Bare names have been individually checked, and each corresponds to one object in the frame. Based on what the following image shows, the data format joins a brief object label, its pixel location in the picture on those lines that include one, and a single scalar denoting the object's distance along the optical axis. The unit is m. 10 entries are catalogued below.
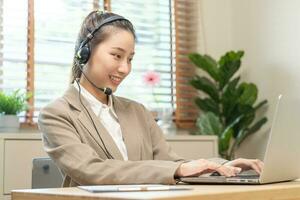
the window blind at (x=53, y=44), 3.30
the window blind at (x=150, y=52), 3.68
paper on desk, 1.09
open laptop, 1.26
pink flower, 3.60
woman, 1.50
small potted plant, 2.89
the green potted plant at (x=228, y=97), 3.63
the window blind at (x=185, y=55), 3.82
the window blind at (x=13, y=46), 3.19
